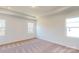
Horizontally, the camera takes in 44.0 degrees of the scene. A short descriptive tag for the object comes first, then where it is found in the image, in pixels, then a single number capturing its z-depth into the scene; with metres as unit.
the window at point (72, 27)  1.37
